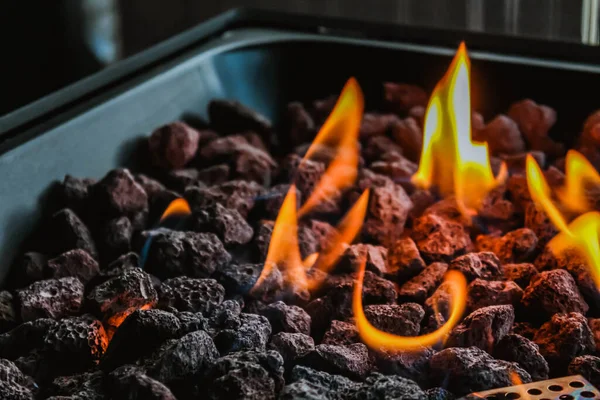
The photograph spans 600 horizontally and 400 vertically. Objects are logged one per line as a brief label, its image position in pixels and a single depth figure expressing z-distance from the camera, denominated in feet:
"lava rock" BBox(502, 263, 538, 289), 2.94
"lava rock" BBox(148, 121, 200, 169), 3.44
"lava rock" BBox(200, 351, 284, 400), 2.48
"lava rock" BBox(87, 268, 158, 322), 2.78
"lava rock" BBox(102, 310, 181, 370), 2.62
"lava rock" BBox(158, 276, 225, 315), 2.78
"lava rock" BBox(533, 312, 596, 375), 2.67
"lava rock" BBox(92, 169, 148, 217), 3.18
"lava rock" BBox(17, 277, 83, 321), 2.83
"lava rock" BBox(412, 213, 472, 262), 3.04
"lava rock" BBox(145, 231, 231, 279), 2.94
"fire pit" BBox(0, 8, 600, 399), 2.61
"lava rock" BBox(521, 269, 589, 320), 2.80
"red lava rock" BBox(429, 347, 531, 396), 2.55
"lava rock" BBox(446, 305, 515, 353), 2.69
